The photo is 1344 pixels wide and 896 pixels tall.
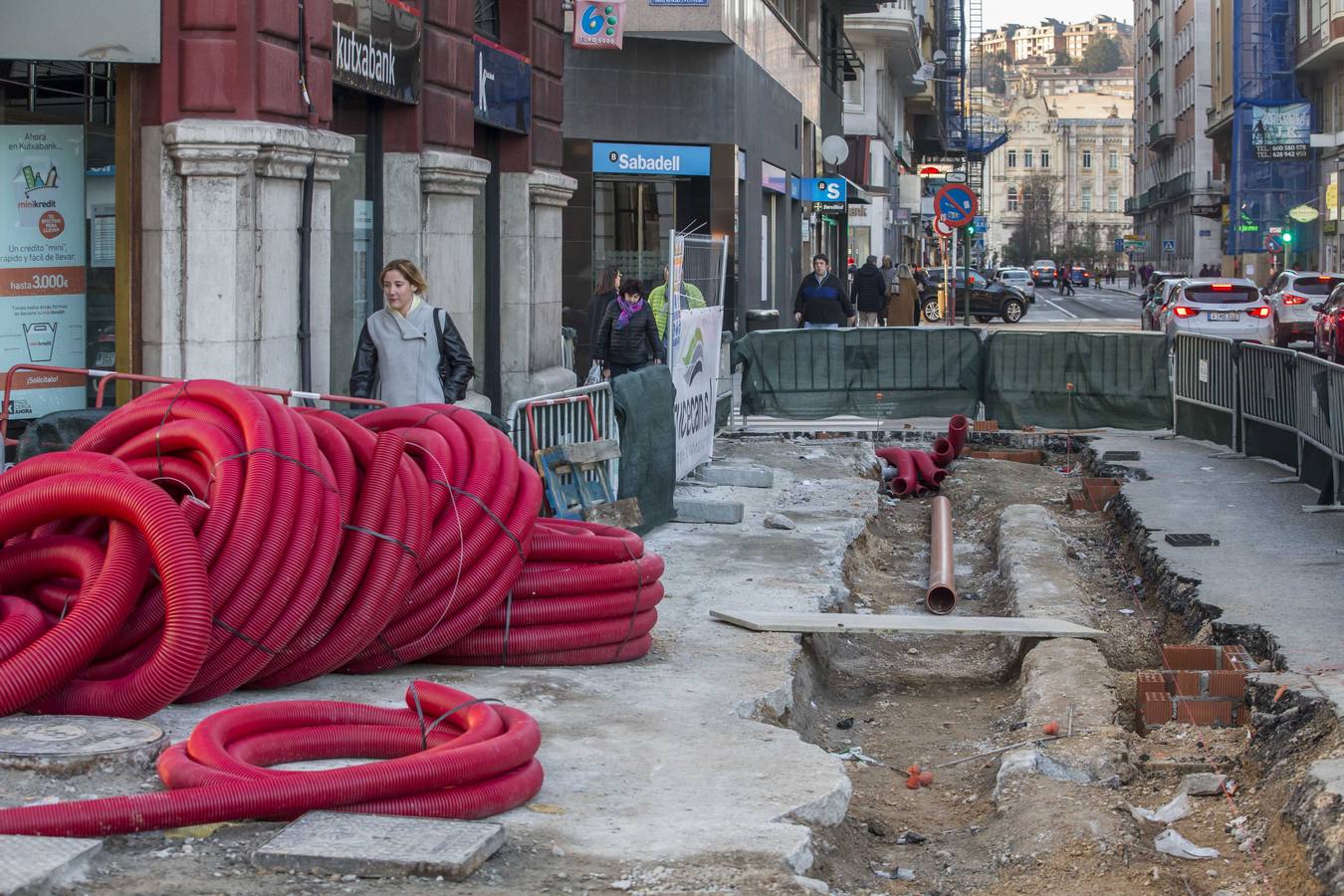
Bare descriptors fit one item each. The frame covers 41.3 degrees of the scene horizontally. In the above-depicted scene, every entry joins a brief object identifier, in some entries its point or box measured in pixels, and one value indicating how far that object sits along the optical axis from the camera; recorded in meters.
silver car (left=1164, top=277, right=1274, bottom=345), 35.91
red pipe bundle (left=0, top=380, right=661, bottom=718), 6.43
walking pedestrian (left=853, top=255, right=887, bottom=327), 32.53
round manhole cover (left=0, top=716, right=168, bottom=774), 5.66
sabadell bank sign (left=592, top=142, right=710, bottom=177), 28.52
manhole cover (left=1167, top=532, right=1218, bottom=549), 12.22
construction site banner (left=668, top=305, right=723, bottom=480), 14.38
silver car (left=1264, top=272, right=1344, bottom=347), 36.91
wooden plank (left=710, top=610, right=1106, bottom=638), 9.12
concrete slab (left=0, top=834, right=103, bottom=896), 4.47
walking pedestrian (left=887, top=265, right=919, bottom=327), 37.59
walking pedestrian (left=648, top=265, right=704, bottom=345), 19.95
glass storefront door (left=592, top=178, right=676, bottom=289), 28.56
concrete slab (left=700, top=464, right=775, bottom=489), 15.21
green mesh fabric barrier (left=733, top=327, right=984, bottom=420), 21.84
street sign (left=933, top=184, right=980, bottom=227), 27.91
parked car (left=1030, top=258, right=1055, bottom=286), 106.81
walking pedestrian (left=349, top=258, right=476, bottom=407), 10.36
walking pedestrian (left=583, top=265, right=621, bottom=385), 18.98
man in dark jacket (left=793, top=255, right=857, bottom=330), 25.48
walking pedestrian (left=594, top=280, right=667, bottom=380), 17.19
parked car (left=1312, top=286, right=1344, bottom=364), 30.20
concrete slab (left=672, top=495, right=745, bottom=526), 12.97
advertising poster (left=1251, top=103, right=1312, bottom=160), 72.06
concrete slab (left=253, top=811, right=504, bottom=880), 4.88
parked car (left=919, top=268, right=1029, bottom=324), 53.60
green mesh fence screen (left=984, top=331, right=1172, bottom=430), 20.78
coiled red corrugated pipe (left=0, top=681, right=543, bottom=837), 5.17
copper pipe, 11.19
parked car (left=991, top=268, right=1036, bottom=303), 84.72
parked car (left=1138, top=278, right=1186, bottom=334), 39.16
